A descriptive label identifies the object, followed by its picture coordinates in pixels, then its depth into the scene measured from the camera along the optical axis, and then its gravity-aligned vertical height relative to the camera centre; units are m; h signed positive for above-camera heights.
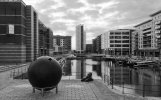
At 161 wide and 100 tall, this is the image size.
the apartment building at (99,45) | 190.55 +6.84
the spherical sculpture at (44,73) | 12.48 -2.02
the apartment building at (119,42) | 133.12 +7.49
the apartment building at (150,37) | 93.50 +9.87
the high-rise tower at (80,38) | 193.62 +16.44
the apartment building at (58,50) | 167.43 +0.23
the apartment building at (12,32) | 49.78 +6.51
